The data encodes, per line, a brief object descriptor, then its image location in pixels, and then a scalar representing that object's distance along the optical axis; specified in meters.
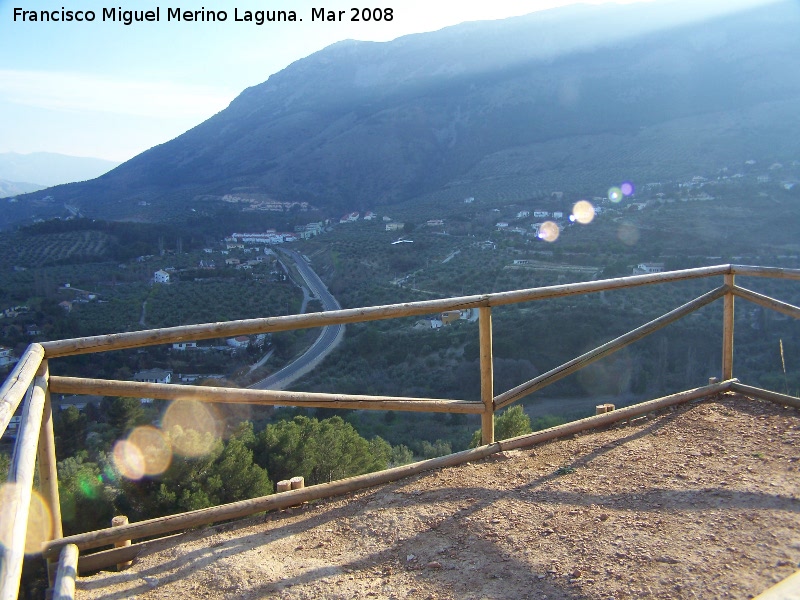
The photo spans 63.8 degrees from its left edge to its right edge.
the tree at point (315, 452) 6.82
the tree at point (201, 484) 6.83
